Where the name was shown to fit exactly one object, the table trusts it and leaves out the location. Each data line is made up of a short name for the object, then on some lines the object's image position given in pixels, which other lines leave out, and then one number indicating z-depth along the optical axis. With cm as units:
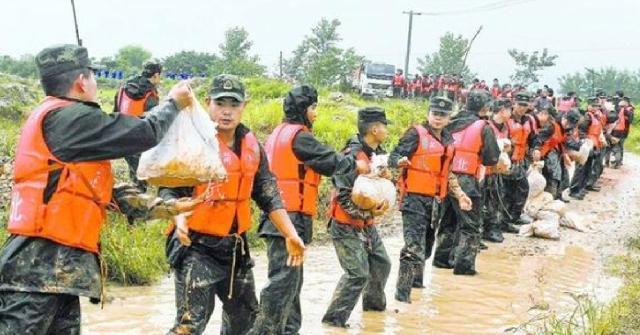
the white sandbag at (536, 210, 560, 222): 1134
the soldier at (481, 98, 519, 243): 962
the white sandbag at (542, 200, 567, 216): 1173
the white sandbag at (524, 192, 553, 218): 1183
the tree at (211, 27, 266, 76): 5565
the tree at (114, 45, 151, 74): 7217
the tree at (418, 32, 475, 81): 6219
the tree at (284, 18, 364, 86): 3819
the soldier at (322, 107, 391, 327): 585
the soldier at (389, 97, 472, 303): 691
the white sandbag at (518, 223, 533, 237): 1105
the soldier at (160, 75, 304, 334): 423
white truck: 3256
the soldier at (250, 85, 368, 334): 500
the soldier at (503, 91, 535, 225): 1078
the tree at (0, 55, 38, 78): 4964
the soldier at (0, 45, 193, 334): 323
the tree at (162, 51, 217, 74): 6162
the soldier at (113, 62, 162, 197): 898
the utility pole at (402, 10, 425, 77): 3728
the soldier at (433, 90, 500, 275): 823
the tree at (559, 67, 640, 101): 7969
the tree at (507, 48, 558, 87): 6247
